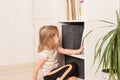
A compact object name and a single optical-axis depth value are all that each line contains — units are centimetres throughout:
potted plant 171
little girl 217
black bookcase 223
